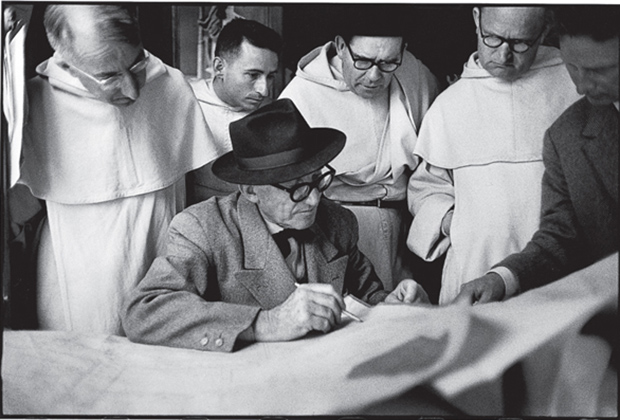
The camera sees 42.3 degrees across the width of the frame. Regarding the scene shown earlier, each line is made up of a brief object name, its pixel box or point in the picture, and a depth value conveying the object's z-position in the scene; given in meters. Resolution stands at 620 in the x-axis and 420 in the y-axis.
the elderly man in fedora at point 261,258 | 2.30
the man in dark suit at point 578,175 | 2.42
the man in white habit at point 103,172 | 2.42
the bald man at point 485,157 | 2.45
